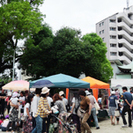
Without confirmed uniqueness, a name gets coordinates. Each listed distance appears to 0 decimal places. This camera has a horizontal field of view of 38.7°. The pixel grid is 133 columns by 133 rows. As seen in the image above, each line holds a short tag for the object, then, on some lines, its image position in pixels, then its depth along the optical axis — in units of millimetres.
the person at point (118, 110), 9833
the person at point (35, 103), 6090
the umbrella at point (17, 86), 11889
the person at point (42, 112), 5850
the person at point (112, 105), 9961
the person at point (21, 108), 8114
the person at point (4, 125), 8938
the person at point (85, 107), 6609
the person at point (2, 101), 11577
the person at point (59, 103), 7395
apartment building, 52156
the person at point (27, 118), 7039
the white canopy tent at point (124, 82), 33788
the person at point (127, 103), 8742
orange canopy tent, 12469
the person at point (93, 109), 8894
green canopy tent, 9184
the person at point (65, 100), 8219
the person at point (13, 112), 7973
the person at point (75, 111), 7324
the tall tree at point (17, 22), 19438
